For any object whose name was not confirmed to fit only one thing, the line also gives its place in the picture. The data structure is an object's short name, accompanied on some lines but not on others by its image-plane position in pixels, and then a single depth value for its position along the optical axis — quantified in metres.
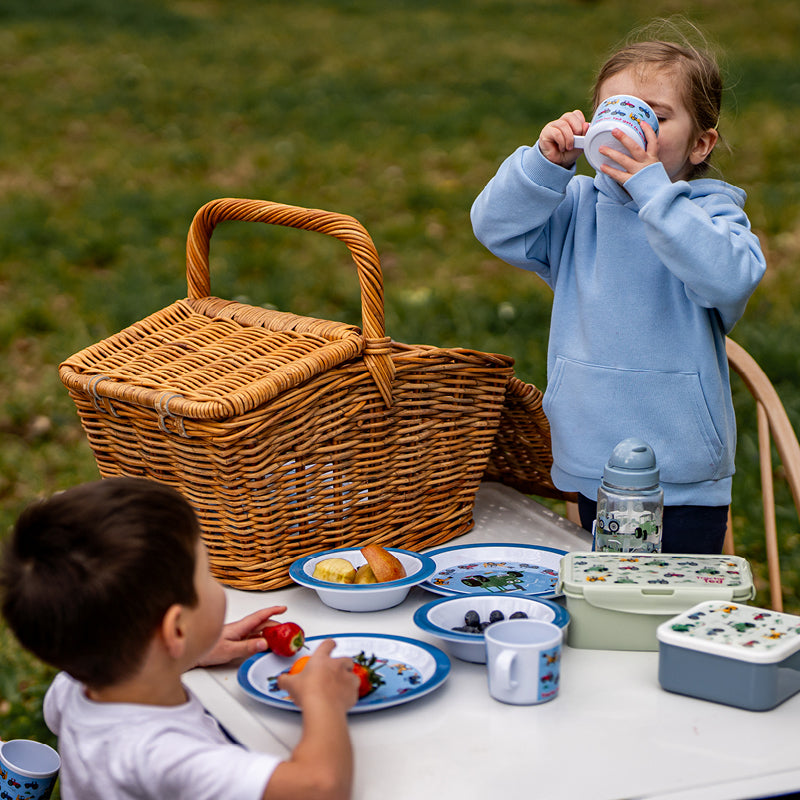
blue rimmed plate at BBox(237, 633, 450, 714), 2.14
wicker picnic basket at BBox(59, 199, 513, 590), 2.43
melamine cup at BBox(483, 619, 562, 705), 2.14
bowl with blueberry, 2.23
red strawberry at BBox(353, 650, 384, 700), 2.16
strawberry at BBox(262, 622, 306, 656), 2.24
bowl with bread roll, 2.37
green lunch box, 2.24
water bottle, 2.34
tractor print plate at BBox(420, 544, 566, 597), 2.41
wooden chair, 2.67
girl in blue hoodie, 2.45
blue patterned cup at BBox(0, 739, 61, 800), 2.16
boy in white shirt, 1.99
